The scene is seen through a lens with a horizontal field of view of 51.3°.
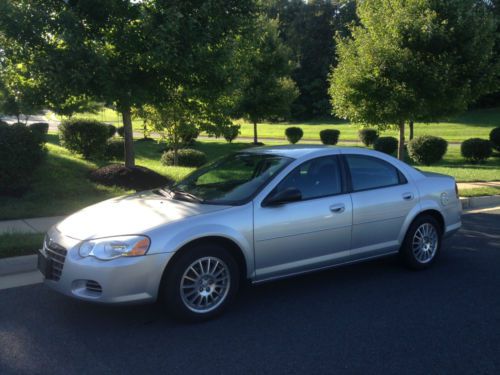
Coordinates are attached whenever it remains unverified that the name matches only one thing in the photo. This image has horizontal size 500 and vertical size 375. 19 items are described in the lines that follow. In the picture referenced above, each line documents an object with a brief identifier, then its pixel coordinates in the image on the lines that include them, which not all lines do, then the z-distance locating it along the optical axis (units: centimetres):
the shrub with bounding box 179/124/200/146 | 1498
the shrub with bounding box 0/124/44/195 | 939
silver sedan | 435
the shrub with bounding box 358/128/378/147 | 2955
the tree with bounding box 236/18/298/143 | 2877
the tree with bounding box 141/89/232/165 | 1177
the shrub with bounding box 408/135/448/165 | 2042
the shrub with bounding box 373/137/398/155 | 2462
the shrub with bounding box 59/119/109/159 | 1441
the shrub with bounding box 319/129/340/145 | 3086
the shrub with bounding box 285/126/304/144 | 3241
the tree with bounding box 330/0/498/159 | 1385
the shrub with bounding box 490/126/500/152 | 2345
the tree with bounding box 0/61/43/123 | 1014
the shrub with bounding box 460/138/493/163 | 2150
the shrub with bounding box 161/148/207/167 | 1733
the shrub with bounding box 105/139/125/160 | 1853
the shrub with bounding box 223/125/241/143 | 1405
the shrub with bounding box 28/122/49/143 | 994
